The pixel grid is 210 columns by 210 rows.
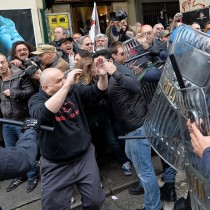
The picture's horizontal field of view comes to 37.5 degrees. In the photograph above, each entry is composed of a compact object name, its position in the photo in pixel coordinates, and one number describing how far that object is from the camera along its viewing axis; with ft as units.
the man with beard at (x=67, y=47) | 15.36
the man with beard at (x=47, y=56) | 11.98
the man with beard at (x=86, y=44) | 14.64
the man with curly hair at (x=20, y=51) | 13.52
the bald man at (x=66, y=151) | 8.46
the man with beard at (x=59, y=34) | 16.92
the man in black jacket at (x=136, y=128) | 9.38
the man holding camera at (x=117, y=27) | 18.31
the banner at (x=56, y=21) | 24.09
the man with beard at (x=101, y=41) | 14.97
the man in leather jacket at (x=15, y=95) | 11.87
